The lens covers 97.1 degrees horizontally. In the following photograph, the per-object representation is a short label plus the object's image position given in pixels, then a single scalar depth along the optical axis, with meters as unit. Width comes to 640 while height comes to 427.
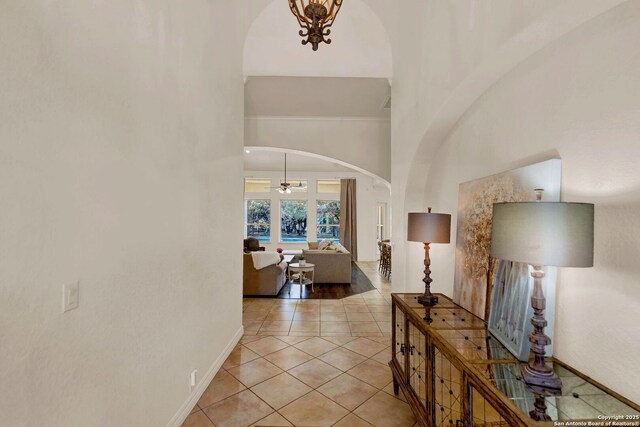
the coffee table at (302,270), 5.82
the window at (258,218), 10.23
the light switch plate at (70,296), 1.16
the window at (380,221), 10.33
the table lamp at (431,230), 2.27
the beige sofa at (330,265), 6.39
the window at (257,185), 10.24
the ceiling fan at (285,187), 8.43
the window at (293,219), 10.22
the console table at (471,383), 1.06
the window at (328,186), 10.35
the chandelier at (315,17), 1.72
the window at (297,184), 10.02
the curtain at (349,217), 9.80
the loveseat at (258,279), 5.36
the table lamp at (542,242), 1.10
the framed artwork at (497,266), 1.47
